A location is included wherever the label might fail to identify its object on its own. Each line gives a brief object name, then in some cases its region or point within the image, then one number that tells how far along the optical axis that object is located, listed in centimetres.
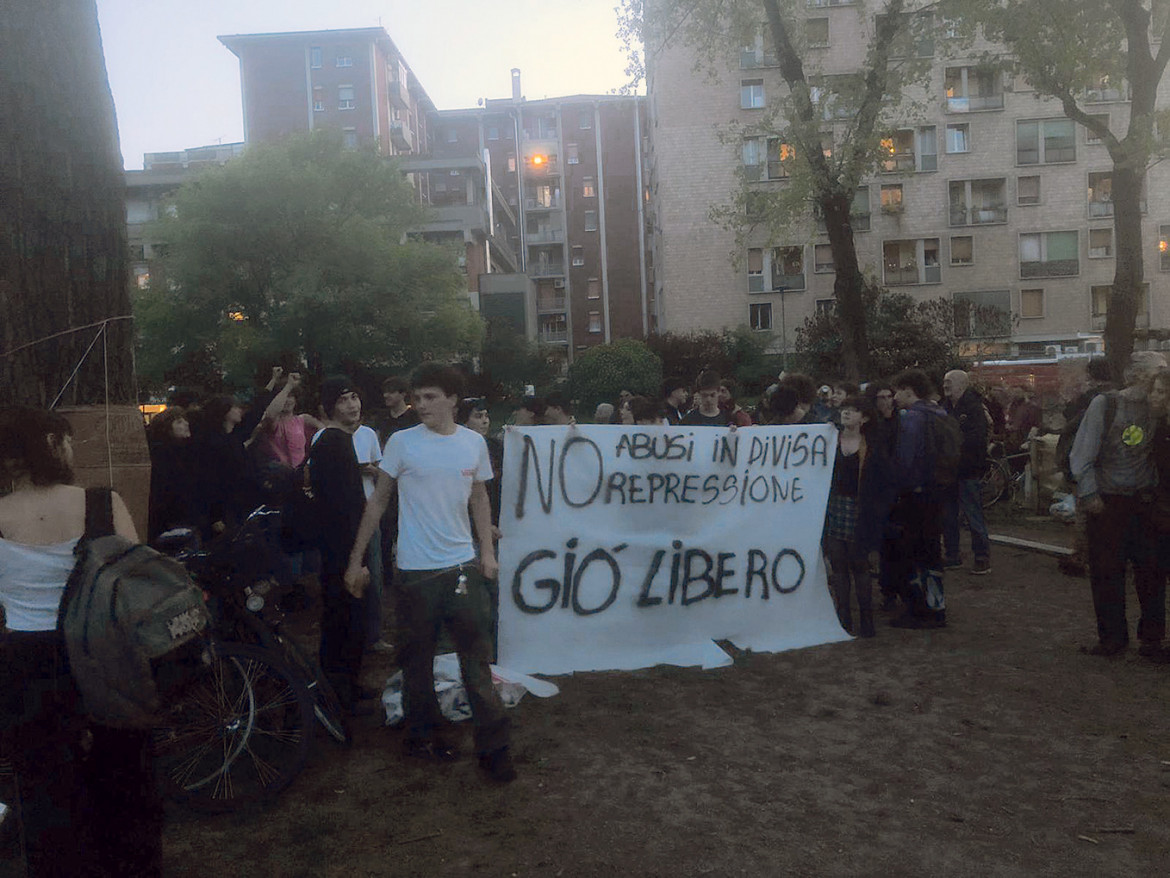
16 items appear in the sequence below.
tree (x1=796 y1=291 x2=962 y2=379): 3931
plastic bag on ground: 572
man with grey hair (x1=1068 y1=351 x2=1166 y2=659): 659
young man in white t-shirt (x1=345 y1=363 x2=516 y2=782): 492
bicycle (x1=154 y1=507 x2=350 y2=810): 452
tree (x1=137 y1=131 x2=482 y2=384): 4212
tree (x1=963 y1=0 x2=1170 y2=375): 1725
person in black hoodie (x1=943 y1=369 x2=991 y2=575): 1007
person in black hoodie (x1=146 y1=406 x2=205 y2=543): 716
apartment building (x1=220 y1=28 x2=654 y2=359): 7269
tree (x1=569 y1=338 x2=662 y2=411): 4506
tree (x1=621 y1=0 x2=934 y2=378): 1773
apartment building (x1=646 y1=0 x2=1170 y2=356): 5125
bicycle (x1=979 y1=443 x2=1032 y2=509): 1563
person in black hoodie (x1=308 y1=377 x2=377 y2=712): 580
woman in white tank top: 317
